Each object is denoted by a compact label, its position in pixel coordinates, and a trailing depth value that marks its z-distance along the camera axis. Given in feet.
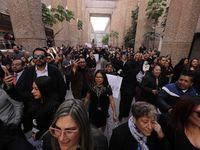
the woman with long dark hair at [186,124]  3.83
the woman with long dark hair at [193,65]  11.08
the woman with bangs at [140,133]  3.93
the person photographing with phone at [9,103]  5.36
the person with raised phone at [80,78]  9.59
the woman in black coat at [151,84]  8.59
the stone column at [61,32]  31.91
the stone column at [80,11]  68.45
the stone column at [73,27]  46.81
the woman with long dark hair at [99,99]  7.45
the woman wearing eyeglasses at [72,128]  3.14
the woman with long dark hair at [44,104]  4.91
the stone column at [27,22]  13.92
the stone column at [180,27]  18.02
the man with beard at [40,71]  7.68
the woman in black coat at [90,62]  16.94
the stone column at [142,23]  36.96
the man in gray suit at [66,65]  16.31
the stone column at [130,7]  56.40
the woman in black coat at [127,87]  10.62
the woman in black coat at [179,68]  13.66
